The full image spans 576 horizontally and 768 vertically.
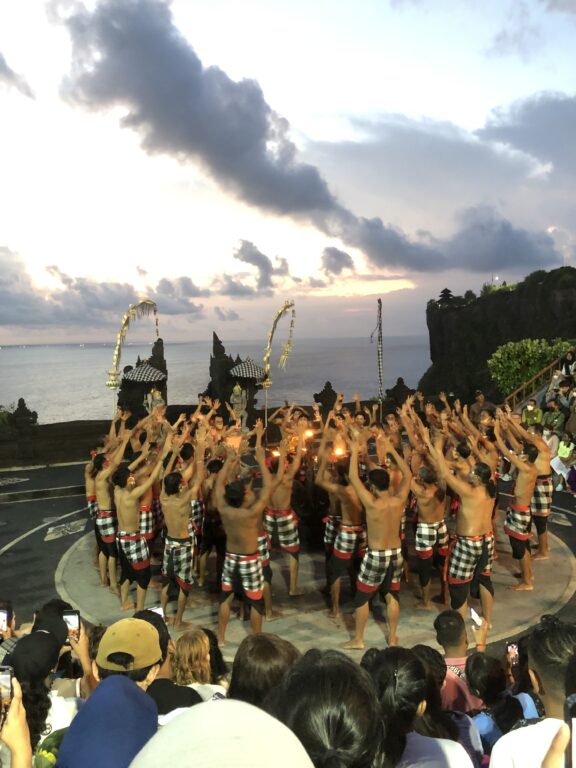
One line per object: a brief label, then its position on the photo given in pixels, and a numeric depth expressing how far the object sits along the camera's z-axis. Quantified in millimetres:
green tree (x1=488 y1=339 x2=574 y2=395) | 29750
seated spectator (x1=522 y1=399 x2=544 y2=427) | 16514
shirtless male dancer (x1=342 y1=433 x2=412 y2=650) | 6938
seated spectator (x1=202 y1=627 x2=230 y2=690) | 4137
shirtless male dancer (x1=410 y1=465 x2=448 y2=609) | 7934
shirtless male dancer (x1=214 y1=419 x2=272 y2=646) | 7008
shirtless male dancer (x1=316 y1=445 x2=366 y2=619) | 7855
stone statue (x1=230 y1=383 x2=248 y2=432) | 20344
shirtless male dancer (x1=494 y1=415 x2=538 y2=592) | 8539
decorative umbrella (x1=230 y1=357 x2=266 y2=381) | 22062
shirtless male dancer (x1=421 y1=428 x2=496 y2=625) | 7238
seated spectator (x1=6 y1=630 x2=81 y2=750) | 3174
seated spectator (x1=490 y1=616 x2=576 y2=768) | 2504
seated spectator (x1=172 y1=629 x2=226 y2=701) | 4020
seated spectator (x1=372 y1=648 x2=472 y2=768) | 2639
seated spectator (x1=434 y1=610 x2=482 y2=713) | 4215
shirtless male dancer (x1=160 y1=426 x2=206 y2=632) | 7535
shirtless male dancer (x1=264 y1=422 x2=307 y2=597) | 8680
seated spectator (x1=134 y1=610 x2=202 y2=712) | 3248
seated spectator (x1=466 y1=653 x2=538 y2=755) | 3613
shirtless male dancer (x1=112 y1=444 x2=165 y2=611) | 7730
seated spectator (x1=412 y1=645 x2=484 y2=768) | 3236
